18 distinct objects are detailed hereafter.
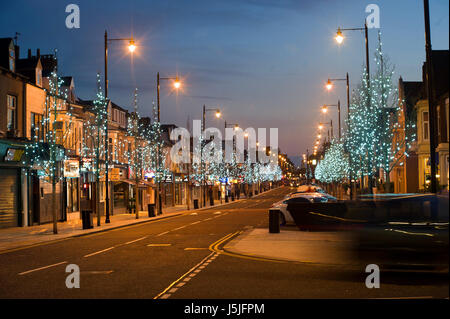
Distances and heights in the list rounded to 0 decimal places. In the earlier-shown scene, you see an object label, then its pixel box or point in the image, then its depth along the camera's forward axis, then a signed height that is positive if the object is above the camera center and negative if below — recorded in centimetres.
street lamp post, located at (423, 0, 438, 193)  1789 +264
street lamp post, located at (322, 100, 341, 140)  5663 +736
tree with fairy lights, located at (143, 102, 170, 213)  4522 +333
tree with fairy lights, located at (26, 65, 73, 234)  2688 +221
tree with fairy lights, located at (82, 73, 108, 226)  4163 +405
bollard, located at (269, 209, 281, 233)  2352 -169
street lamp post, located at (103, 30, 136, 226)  3269 +630
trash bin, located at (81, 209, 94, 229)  2895 -174
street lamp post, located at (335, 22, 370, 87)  3284 +836
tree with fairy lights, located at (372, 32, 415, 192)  3638 +483
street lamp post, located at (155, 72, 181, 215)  4369 +553
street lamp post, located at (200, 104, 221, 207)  5644 +703
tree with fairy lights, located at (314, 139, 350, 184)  6438 +218
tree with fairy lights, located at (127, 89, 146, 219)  4878 +273
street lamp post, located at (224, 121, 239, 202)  7144 +727
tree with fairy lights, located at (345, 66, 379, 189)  3656 +368
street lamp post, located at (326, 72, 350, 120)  4256 +738
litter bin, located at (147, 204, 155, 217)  3978 -197
